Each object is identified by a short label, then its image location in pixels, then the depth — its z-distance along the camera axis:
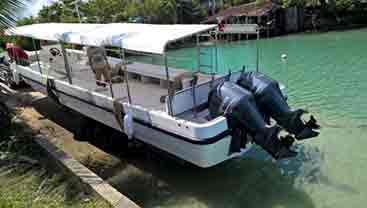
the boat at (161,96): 5.00
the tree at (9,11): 4.80
